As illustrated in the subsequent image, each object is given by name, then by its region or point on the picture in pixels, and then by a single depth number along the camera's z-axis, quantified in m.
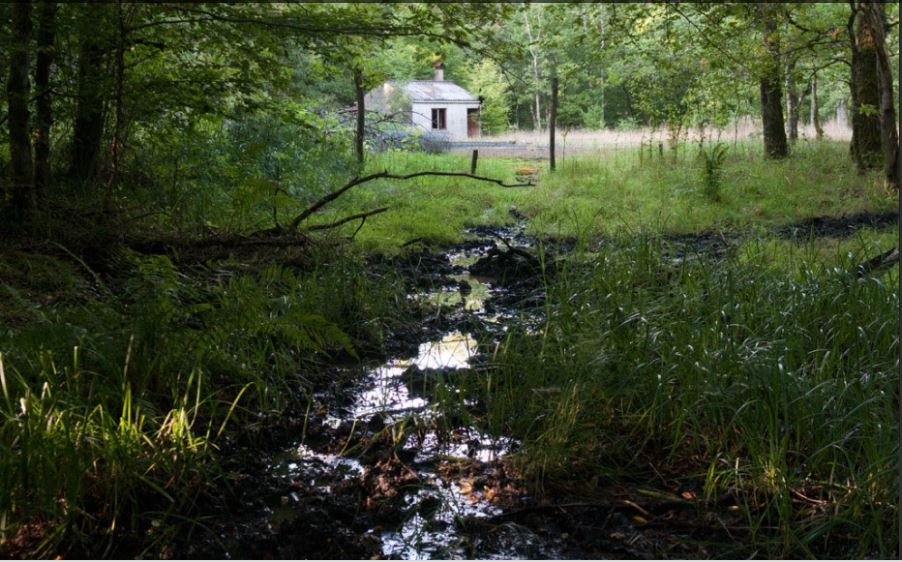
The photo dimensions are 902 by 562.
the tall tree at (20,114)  5.52
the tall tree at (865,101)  13.86
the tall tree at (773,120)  16.50
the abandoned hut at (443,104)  36.75
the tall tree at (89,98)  6.37
